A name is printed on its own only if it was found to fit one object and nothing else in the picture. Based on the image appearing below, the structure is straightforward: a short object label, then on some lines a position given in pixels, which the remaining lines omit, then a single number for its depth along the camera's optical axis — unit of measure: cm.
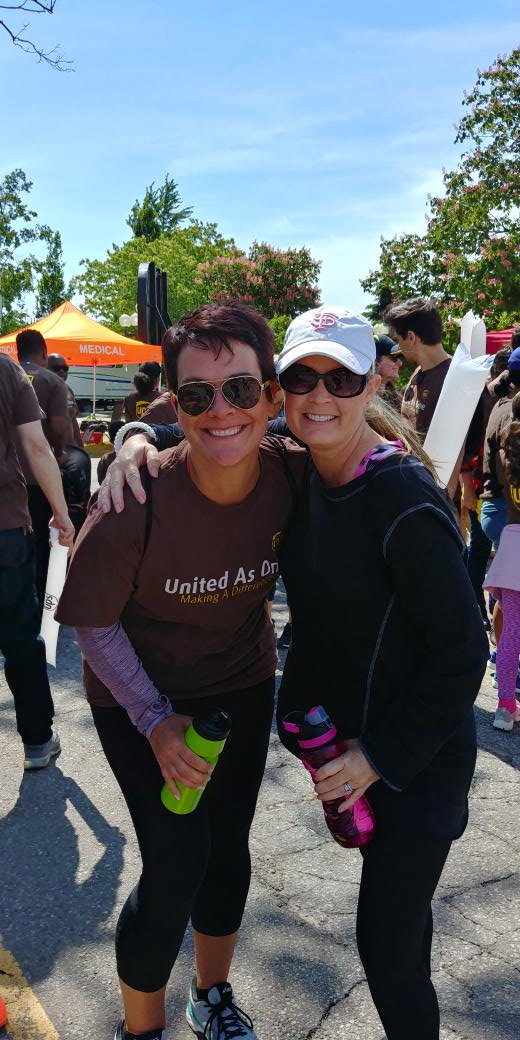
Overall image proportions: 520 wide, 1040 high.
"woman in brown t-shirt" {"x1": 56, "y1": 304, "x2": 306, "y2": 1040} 192
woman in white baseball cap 168
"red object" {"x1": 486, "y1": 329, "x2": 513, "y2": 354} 1127
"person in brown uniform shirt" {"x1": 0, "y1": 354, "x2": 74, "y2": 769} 374
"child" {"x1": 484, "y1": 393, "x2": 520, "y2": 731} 438
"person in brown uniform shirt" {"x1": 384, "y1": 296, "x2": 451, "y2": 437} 530
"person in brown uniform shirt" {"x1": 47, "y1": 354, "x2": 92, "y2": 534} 647
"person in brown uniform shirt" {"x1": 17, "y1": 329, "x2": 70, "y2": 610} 585
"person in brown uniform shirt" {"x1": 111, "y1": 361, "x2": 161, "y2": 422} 802
